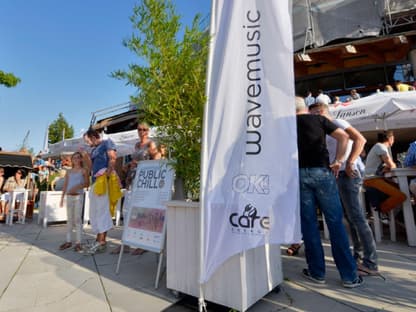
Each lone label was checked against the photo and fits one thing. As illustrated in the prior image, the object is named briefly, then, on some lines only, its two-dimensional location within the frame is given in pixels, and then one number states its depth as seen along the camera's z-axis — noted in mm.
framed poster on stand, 2734
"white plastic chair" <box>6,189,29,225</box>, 6945
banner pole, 1995
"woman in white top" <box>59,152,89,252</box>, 4180
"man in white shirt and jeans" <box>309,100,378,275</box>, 2674
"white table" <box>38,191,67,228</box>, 6605
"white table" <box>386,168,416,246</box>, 3793
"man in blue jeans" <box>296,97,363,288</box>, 2441
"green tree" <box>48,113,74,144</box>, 31562
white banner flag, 1915
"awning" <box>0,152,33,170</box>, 9023
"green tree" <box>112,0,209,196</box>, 2416
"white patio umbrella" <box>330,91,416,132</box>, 4666
